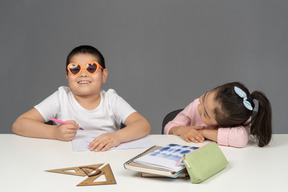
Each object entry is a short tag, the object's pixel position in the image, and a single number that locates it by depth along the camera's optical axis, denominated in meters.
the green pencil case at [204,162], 1.56
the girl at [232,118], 2.19
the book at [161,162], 1.57
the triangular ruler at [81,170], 1.67
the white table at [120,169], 1.54
